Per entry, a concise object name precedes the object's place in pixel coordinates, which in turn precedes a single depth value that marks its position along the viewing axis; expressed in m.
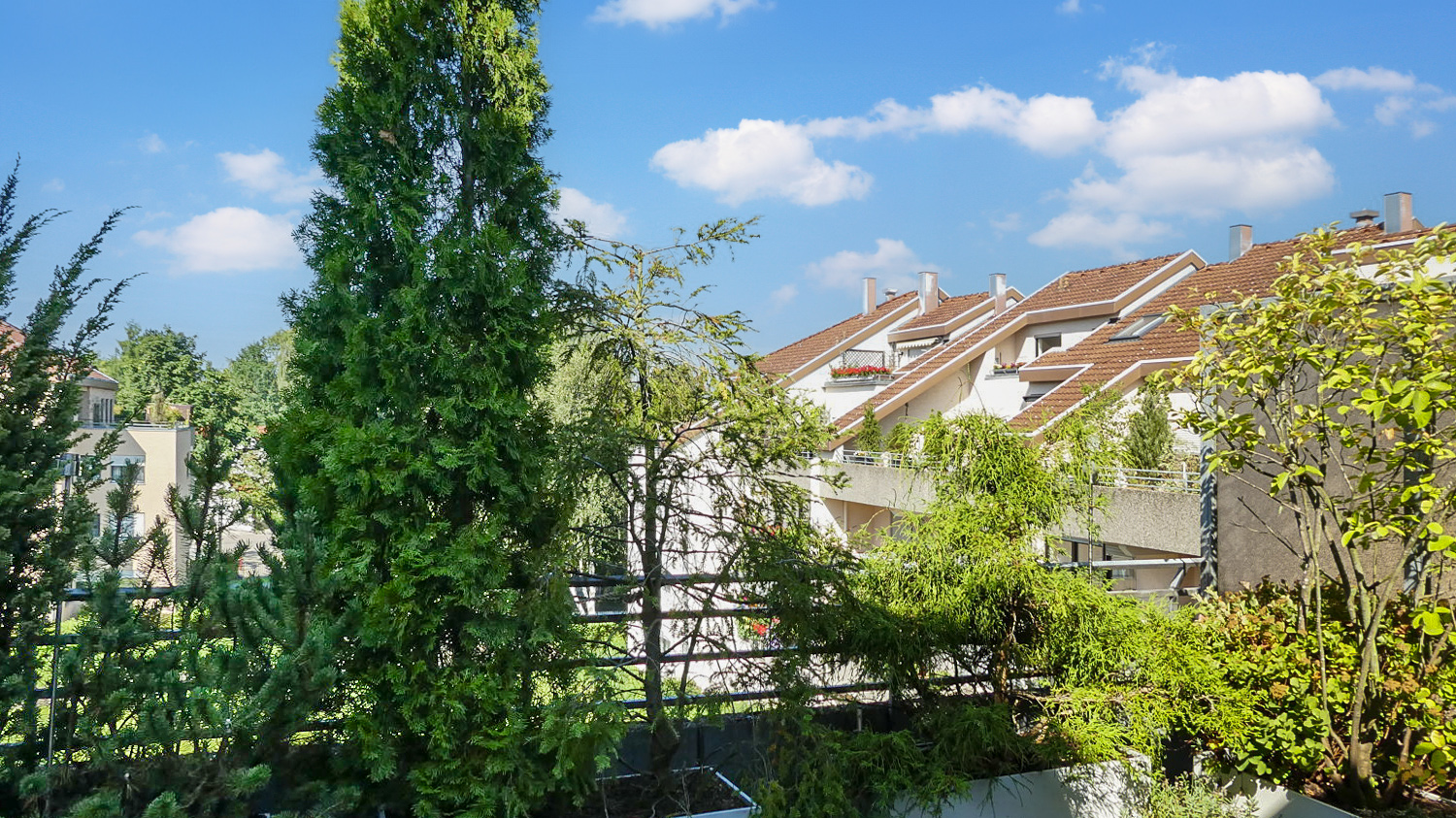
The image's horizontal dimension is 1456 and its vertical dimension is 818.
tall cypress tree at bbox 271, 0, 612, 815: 3.48
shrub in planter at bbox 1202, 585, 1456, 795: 3.93
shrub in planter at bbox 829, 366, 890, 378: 23.04
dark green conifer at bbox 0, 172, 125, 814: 3.17
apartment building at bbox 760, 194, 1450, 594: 11.46
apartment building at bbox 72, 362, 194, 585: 21.30
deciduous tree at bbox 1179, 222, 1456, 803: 3.79
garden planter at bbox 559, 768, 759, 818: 3.96
